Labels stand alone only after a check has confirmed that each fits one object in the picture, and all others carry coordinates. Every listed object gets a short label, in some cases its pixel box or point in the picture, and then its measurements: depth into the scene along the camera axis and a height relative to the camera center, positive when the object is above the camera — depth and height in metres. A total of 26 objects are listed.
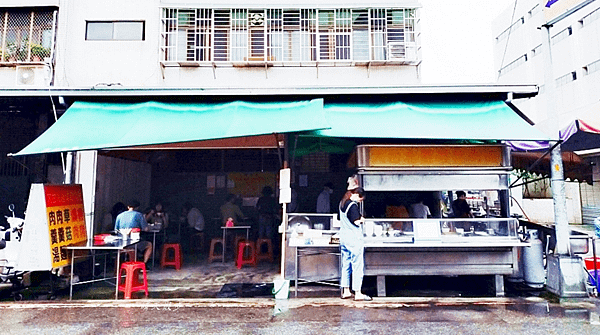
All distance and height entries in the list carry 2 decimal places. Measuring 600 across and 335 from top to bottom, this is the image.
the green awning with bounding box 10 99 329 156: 5.68 +1.40
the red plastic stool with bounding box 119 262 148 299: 6.16 -1.28
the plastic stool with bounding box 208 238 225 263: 9.20 -1.27
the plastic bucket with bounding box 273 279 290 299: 6.09 -1.42
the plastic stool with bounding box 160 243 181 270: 8.41 -1.24
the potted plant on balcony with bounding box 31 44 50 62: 10.66 +4.52
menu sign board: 6.09 -0.45
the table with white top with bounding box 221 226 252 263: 8.96 -0.67
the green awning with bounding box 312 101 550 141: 5.87 +1.41
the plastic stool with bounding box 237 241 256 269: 8.48 -1.17
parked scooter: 6.57 -0.91
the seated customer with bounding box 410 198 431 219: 9.32 -0.21
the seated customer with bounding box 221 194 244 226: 9.78 -0.20
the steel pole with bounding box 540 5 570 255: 6.30 +0.46
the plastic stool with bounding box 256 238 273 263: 9.12 -1.20
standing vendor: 5.94 -0.67
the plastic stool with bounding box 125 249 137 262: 7.28 -1.02
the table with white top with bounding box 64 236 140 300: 6.20 -0.70
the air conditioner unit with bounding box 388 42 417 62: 11.02 +4.61
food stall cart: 6.24 -0.49
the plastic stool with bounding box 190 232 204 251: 10.70 -1.11
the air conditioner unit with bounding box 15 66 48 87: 10.45 +3.75
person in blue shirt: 7.58 -0.36
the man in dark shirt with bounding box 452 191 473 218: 8.66 -0.11
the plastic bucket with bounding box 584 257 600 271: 6.50 -1.11
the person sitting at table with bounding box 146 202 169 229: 9.30 -0.30
